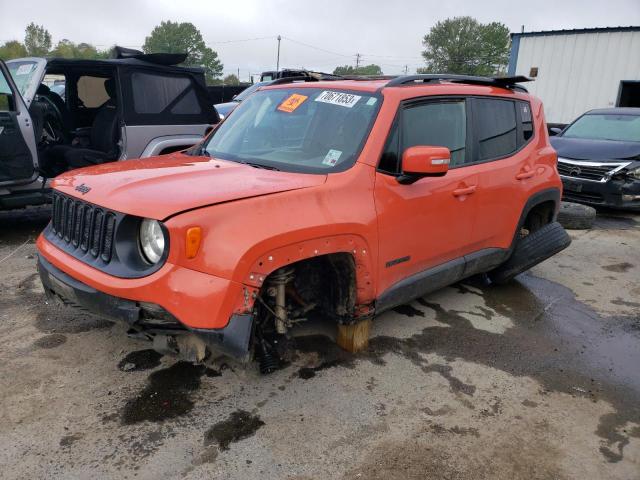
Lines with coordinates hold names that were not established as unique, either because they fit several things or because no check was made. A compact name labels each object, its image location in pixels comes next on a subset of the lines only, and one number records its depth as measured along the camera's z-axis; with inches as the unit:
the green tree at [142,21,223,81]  3905.0
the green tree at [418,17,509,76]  3189.0
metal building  559.2
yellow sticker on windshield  143.3
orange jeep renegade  95.9
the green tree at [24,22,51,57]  3041.3
